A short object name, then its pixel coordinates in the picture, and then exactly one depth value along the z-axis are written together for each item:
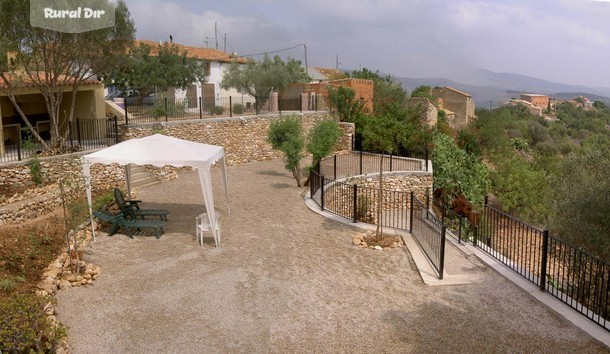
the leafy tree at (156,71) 31.81
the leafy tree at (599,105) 133.75
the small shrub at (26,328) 6.14
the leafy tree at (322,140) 19.23
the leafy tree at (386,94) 31.21
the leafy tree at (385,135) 24.88
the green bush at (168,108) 22.59
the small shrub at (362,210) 14.72
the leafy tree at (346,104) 30.39
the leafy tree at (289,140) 18.69
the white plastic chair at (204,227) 11.59
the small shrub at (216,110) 25.42
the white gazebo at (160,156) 11.57
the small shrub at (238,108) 26.50
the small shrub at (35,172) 15.38
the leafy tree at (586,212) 9.01
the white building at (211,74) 36.31
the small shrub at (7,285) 8.12
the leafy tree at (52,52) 15.30
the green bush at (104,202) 13.79
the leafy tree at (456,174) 21.66
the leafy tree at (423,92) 53.08
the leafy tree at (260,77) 34.81
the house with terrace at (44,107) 18.91
